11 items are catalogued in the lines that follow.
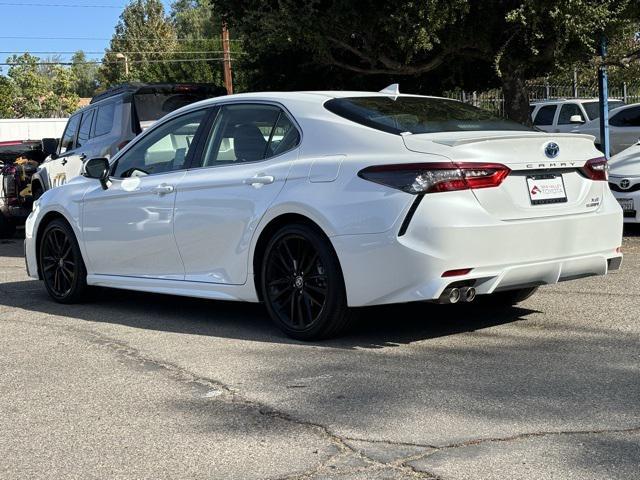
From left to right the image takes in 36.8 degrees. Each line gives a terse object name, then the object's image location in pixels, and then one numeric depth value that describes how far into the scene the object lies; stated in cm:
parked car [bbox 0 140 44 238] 1593
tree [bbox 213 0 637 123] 1168
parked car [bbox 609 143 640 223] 1119
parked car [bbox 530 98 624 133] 2161
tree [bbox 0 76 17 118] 6638
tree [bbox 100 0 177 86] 8138
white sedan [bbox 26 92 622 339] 562
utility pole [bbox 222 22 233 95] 4138
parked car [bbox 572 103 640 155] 1773
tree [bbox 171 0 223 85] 5888
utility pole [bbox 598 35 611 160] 1380
